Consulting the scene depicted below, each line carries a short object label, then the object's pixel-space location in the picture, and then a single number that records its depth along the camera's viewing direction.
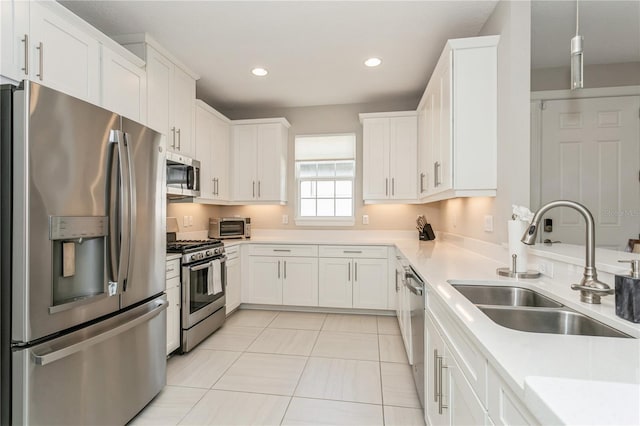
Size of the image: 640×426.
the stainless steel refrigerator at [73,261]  1.27
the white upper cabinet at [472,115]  2.24
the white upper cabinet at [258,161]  4.14
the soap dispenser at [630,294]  0.92
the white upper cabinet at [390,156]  3.87
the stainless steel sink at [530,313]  1.10
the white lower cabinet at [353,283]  3.68
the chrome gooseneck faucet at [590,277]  1.15
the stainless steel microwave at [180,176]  2.82
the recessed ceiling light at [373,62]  3.03
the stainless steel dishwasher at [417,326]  1.79
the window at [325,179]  4.34
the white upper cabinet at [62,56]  1.71
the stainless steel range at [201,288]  2.65
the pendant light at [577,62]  1.26
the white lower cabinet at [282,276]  3.81
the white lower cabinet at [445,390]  1.00
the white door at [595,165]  2.88
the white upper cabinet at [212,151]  3.46
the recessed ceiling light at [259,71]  3.26
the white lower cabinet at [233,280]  3.56
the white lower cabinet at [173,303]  2.49
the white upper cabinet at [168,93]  2.57
